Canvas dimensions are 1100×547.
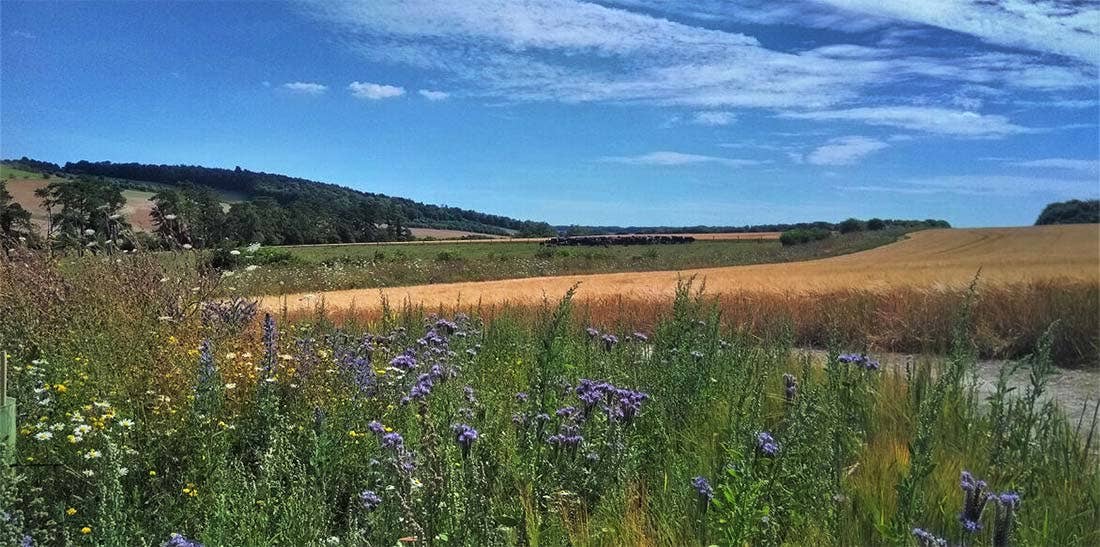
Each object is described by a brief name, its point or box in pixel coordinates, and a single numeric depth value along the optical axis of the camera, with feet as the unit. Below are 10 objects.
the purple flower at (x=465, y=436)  9.32
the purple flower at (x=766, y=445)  9.51
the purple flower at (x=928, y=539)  7.45
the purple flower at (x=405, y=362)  12.56
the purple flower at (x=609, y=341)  17.44
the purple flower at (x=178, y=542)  7.38
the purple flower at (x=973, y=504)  7.71
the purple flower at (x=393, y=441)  8.87
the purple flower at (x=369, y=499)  8.49
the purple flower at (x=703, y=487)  8.71
